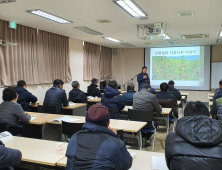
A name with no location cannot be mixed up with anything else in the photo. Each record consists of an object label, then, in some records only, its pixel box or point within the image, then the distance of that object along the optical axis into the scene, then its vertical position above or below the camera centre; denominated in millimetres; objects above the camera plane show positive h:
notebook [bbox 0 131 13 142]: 2406 -731
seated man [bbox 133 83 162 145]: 3875 -534
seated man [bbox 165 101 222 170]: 1360 -487
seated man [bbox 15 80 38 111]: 4582 -503
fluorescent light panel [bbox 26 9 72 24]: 4105 +1260
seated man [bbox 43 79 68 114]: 4461 -515
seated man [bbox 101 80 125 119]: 4043 -516
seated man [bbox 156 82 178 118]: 4824 -506
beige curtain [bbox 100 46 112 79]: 9648 +535
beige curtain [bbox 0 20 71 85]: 4984 +493
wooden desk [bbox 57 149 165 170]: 1778 -793
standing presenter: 7867 -110
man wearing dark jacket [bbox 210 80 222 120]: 3388 -572
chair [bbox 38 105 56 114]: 4237 -722
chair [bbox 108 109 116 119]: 3811 -725
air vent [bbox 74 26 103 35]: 5645 +1246
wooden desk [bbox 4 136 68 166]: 1905 -773
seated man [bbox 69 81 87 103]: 5502 -561
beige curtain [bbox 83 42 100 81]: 8290 +527
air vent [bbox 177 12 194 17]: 4195 +1222
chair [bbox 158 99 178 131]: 4684 -692
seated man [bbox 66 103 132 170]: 1395 -512
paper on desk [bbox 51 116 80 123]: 3277 -726
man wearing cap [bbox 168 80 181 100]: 5854 -505
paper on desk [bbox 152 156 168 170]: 1741 -783
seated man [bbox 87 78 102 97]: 6669 -519
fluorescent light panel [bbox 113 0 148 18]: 3516 +1220
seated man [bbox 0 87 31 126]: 3031 -524
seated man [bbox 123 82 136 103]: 5300 -519
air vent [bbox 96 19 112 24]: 4822 +1249
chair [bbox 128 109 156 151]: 3619 -742
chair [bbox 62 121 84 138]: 2795 -735
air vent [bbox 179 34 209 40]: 6666 +1230
